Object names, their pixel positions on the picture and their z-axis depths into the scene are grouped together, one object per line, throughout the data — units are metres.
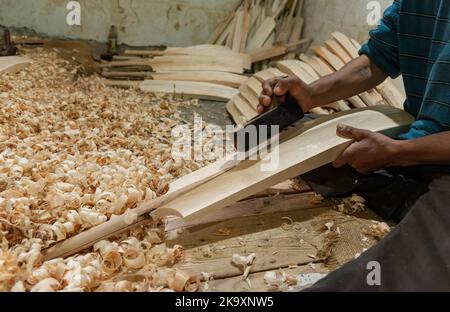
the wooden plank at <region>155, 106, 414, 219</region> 1.54
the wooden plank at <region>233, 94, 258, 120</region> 3.05
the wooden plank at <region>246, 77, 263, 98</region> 3.19
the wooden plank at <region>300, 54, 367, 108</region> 3.17
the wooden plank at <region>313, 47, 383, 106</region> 2.78
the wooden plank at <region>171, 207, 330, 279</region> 1.42
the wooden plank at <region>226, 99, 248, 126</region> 3.08
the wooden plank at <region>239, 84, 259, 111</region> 3.14
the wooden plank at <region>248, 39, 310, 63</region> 4.39
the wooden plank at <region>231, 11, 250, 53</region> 4.50
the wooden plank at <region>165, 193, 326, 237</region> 1.64
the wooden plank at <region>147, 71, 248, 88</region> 3.79
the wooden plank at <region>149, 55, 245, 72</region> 4.03
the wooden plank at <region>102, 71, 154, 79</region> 3.89
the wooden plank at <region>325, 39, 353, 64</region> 3.18
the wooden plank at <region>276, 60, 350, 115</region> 2.79
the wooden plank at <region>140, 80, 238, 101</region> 3.59
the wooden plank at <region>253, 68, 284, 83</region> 3.32
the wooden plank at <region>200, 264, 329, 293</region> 1.32
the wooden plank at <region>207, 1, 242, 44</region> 4.77
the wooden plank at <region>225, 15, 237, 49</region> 4.63
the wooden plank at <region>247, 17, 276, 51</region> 4.60
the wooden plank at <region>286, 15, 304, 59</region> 4.61
